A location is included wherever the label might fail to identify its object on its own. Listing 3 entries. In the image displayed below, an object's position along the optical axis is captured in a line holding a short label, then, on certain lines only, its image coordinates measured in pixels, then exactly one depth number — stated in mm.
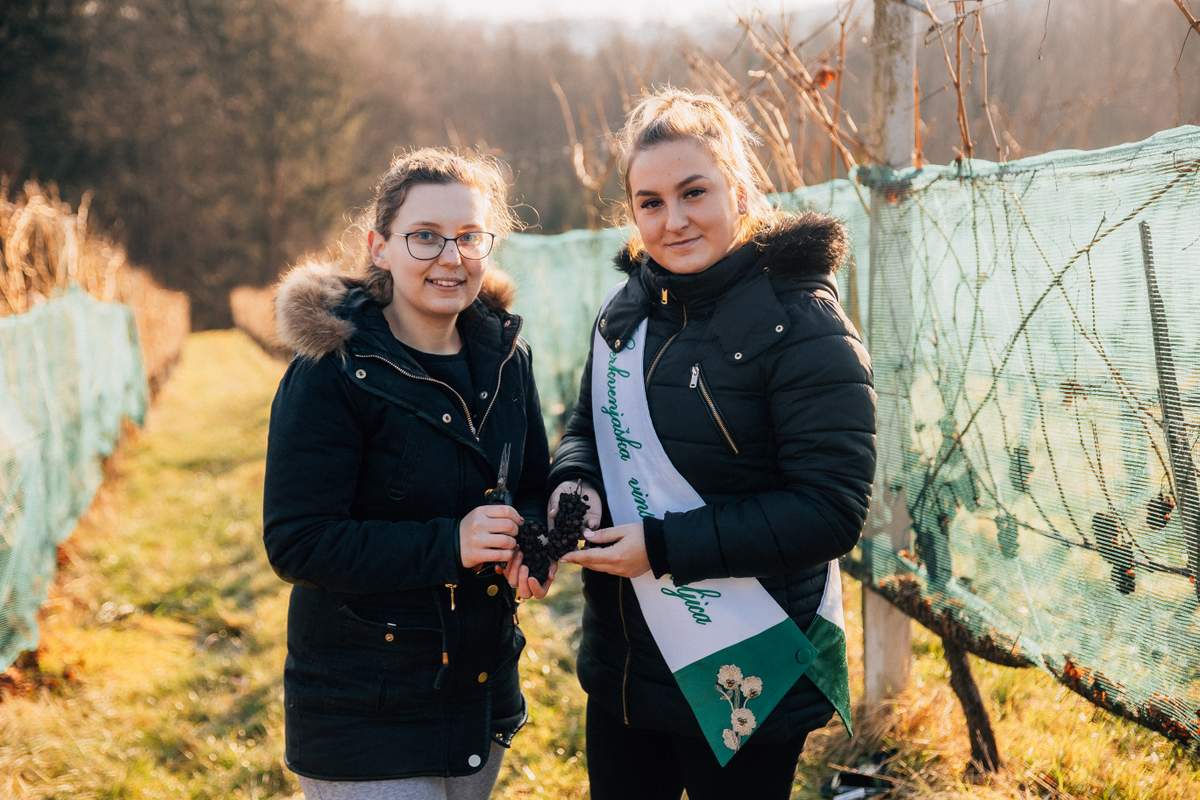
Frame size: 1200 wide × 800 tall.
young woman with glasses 1894
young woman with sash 1832
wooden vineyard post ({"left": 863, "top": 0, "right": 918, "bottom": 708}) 3041
